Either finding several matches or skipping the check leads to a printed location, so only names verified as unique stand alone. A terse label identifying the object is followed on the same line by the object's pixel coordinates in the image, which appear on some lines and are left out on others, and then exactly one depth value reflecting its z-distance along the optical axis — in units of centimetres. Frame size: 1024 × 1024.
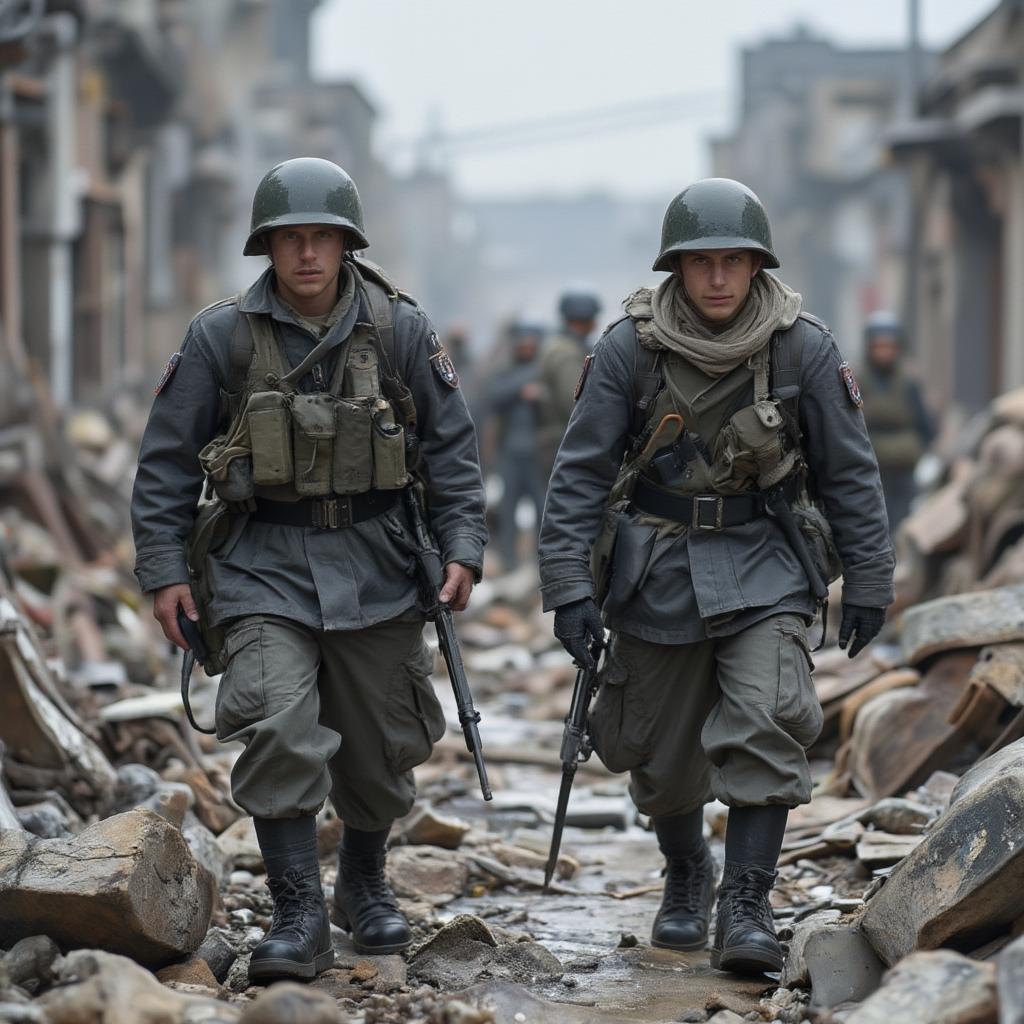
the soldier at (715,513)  964
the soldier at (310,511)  947
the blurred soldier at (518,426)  2813
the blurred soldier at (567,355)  2486
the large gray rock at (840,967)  869
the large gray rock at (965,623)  1328
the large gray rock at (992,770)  886
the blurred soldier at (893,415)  2455
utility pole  5202
